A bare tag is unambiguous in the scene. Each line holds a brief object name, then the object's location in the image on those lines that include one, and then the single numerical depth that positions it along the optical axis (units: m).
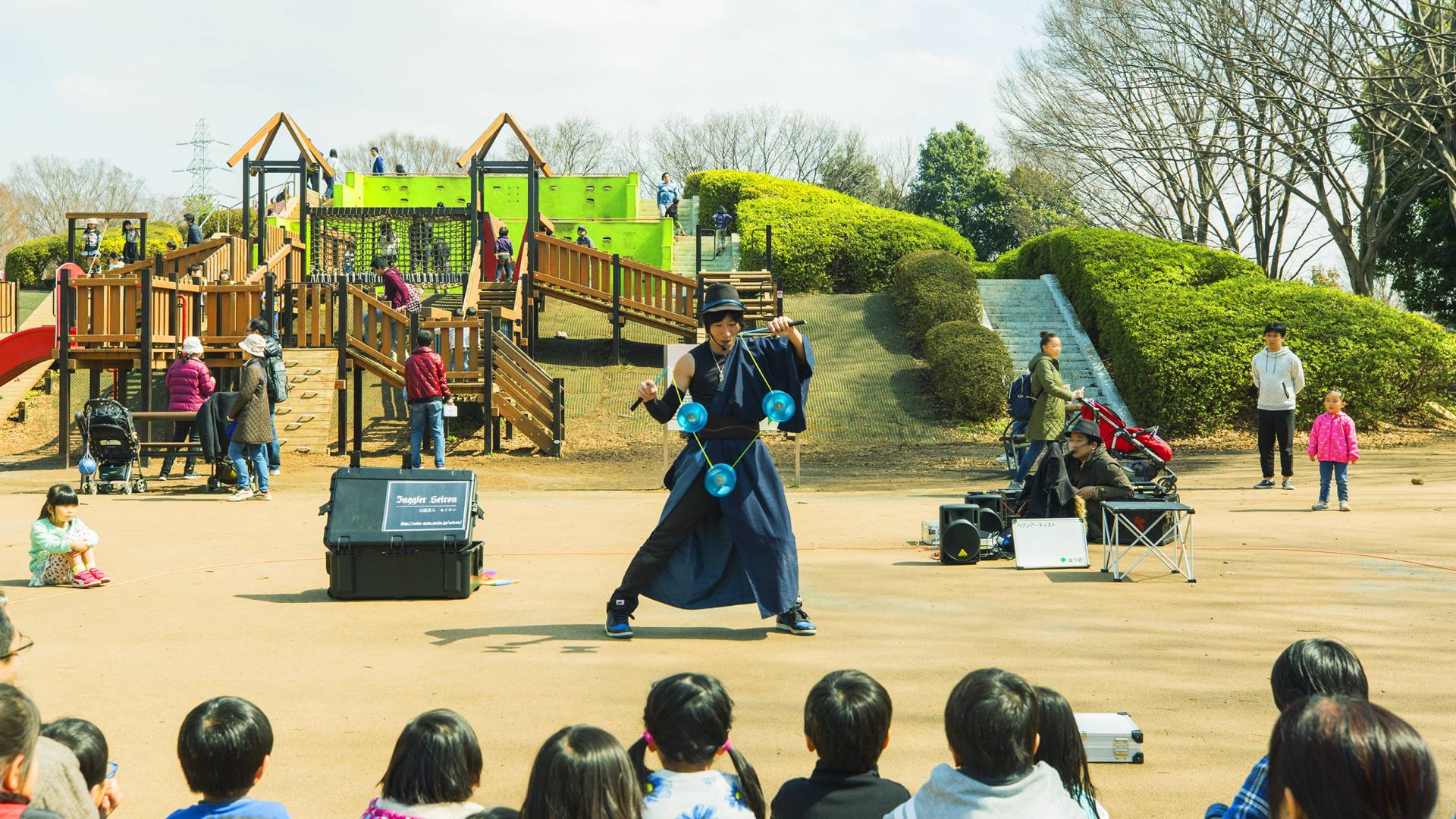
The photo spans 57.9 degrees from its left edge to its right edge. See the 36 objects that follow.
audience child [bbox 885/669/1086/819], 3.10
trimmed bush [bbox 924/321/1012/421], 21.09
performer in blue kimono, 6.92
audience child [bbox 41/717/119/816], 3.42
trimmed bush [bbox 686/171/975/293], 31.20
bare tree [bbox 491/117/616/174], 73.19
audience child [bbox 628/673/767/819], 3.37
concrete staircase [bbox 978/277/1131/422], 22.73
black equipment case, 8.23
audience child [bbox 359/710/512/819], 3.21
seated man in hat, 9.74
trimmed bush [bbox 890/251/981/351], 24.78
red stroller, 10.68
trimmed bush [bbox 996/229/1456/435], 19.30
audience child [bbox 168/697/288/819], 3.27
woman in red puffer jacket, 16.42
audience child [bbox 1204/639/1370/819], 3.36
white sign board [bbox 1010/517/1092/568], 9.35
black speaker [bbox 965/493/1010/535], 10.00
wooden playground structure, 18.77
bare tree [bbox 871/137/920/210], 61.53
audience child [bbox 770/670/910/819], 3.39
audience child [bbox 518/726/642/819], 2.90
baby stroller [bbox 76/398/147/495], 14.54
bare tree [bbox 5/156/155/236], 70.56
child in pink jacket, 12.32
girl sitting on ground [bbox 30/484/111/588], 8.50
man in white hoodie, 13.92
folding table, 8.79
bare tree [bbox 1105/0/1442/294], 18.78
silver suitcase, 4.71
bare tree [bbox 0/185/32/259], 67.38
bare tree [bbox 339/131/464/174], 77.11
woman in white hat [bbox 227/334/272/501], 13.65
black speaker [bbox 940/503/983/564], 9.59
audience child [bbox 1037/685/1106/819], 3.49
